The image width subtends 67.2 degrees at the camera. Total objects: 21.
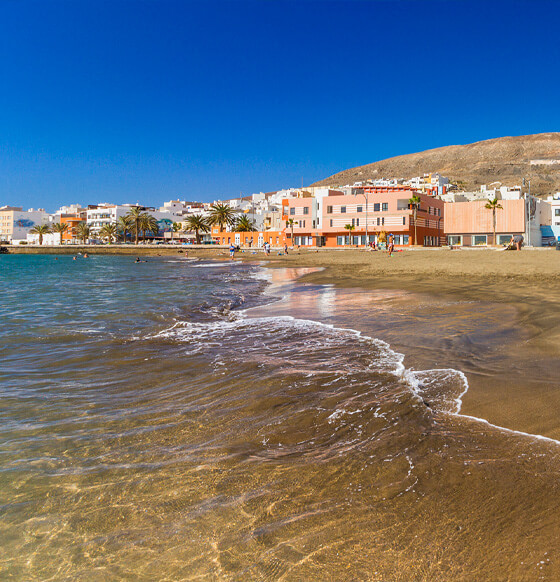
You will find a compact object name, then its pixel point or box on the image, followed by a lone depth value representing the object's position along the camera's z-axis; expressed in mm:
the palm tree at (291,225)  83000
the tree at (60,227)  135000
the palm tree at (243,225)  99938
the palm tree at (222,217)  104500
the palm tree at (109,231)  125438
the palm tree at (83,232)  130625
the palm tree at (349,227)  76381
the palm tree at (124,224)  118825
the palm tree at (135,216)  114175
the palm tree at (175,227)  135500
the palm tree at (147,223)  117819
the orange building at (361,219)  72000
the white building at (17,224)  150875
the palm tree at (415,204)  68125
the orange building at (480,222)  64125
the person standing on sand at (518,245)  41969
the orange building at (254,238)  88294
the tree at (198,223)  109438
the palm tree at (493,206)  61188
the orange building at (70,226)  143000
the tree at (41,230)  138125
